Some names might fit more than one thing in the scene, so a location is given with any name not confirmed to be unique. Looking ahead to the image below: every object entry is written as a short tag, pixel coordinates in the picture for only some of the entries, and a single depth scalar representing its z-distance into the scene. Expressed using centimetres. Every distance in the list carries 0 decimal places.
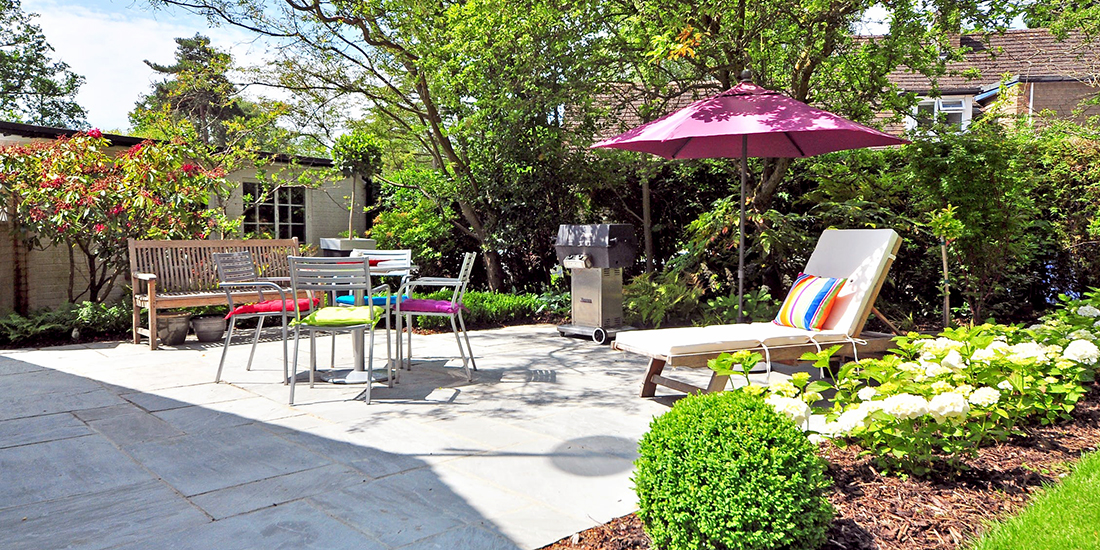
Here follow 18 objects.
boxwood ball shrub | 209
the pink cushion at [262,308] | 520
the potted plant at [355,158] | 966
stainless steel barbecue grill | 698
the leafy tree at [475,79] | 771
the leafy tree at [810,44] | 679
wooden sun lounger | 424
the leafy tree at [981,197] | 620
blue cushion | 522
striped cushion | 477
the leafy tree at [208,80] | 897
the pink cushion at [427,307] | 500
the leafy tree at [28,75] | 2423
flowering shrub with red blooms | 725
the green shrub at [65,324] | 679
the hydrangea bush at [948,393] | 263
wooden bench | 675
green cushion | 444
